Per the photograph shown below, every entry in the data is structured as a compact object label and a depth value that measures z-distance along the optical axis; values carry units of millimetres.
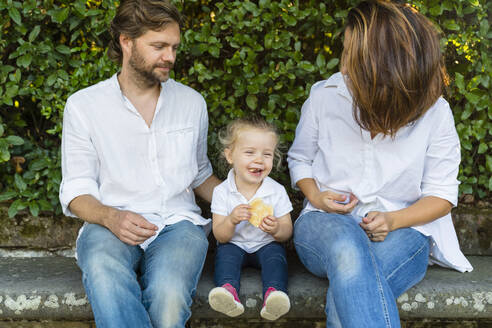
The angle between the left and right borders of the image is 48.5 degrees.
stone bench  2521
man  2449
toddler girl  2547
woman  2268
